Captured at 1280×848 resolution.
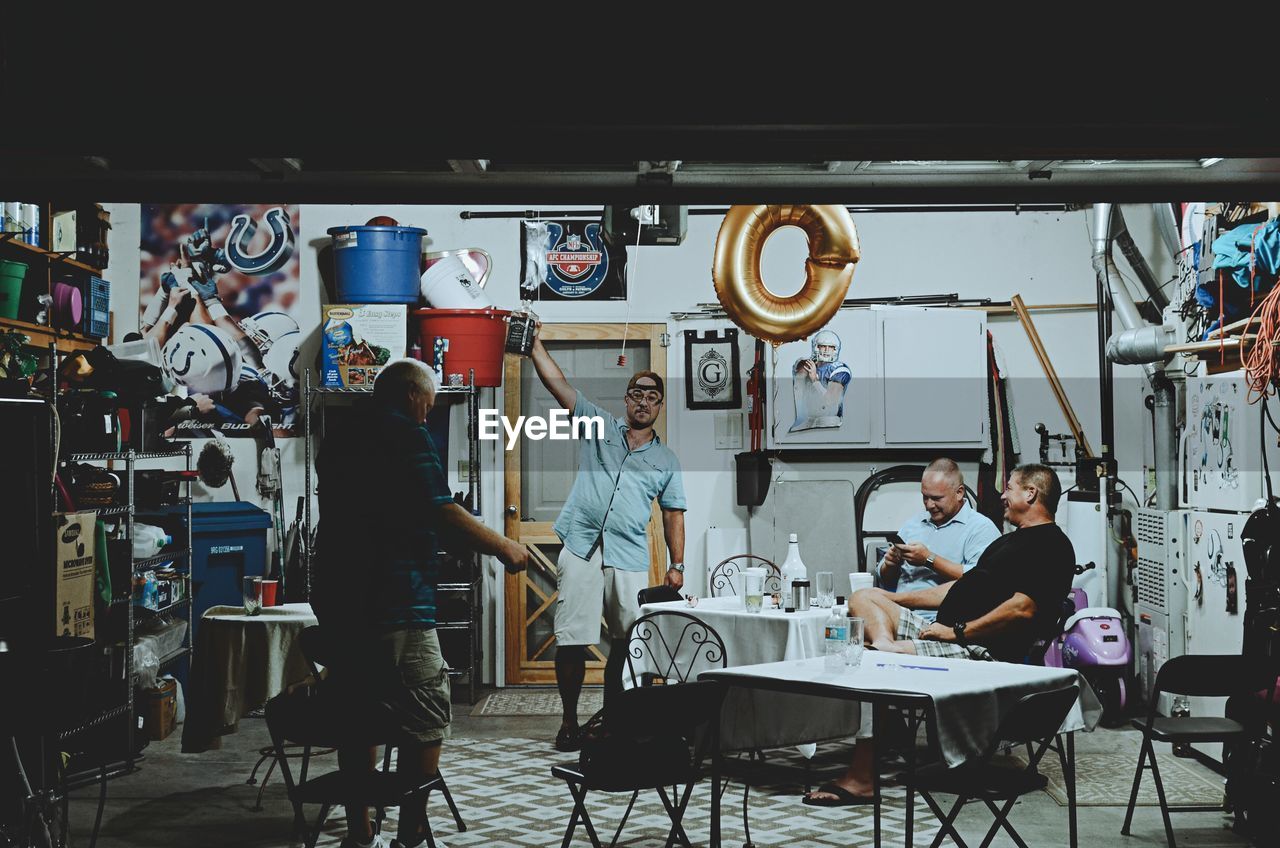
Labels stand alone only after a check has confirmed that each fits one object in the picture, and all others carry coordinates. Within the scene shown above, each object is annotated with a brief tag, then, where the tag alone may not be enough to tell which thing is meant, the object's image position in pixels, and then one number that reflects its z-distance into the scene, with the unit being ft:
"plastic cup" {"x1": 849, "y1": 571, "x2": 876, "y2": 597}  20.08
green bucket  19.63
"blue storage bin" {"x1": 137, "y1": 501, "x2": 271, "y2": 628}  23.61
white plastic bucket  25.26
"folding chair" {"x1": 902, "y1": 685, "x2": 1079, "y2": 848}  12.17
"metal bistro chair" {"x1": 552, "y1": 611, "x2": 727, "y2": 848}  12.03
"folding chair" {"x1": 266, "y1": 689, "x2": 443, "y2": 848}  13.23
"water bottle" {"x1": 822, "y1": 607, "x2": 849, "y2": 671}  14.07
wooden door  26.53
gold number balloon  17.98
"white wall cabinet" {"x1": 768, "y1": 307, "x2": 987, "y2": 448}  25.95
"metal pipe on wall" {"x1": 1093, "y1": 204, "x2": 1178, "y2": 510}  22.91
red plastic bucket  24.72
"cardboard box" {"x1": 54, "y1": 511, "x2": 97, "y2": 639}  17.72
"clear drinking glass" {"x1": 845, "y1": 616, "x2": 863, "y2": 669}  14.25
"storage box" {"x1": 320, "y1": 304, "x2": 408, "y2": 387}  24.61
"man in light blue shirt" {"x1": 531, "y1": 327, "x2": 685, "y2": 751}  20.83
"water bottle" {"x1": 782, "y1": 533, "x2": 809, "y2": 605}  18.84
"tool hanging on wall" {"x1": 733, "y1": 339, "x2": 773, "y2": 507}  26.30
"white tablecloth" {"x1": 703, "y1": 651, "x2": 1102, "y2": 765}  13.05
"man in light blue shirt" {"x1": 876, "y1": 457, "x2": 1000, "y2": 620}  19.51
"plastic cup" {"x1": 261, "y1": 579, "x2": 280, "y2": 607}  17.78
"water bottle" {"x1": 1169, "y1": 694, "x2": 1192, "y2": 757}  21.26
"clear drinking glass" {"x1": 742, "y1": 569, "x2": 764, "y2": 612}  18.74
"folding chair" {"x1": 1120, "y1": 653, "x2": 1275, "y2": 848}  15.07
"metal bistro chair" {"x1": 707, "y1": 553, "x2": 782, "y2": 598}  25.63
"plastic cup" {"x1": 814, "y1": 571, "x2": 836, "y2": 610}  18.39
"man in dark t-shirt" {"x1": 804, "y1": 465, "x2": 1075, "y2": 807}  16.83
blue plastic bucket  24.71
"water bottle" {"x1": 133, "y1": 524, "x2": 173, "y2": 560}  20.89
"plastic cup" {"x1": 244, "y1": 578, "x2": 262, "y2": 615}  17.49
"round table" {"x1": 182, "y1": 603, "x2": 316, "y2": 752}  16.92
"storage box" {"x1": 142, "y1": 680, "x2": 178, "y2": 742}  21.49
